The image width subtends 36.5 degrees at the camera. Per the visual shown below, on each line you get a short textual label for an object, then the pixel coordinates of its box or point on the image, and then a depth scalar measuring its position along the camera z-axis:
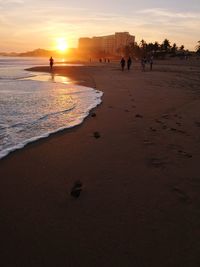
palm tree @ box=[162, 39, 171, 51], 120.57
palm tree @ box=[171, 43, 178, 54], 123.24
